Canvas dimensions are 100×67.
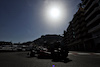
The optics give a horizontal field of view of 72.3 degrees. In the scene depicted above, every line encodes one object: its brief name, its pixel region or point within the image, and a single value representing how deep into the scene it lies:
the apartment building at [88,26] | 21.38
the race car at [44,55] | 9.50
